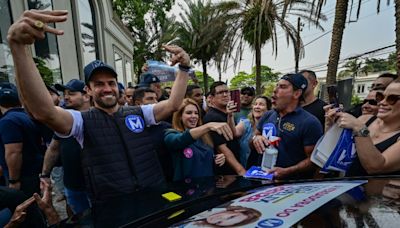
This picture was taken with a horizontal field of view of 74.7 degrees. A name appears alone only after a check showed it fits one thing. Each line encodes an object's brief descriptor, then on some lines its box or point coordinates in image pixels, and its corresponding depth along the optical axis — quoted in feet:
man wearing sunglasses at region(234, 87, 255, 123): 15.26
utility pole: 40.90
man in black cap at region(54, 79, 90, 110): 10.50
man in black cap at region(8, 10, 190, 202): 4.82
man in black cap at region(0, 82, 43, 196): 8.51
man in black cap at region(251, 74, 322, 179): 8.06
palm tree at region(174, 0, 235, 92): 69.77
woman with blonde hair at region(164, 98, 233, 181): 6.91
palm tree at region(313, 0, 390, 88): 19.78
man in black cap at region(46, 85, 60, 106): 12.11
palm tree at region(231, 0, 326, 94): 36.14
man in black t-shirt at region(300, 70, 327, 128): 11.27
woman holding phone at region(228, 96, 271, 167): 10.28
